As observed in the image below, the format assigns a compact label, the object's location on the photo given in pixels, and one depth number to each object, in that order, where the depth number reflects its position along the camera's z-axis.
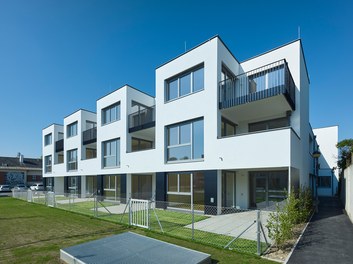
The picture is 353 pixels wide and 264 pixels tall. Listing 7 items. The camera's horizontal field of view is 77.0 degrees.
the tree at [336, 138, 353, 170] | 20.72
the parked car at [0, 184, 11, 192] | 35.03
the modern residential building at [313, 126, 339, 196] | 25.48
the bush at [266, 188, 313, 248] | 6.45
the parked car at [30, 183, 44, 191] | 35.40
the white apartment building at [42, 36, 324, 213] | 11.04
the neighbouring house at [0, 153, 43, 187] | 44.28
